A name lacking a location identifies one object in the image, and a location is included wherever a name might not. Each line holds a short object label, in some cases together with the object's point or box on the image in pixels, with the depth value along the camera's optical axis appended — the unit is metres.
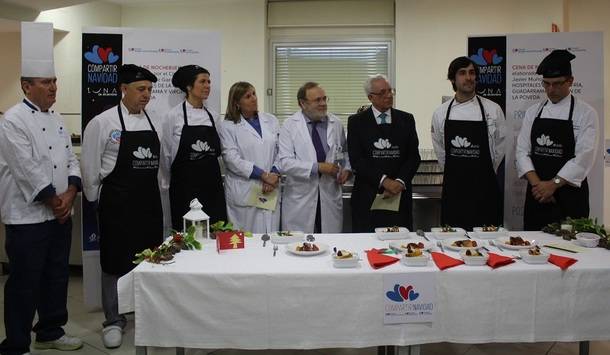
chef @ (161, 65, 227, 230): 3.23
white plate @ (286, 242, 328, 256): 2.23
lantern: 2.47
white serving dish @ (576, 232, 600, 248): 2.42
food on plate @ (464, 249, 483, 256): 2.13
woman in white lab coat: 3.32
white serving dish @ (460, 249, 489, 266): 2.09
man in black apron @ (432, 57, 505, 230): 3.26
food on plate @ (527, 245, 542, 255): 2.14
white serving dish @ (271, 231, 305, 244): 2.50
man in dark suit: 3.21
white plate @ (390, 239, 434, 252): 2.33
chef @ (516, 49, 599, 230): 3.08
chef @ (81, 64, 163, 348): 2.96
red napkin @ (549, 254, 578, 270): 2.06
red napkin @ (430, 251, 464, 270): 2.06
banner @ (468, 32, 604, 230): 3.83
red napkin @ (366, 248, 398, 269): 2.08
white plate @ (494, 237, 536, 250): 2.31
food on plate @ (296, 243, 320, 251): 2.29
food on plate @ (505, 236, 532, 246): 2.36
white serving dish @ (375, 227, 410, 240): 2.58
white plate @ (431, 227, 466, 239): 2.57
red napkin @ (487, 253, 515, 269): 2.07
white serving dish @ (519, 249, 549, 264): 2.11
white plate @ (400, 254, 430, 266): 2.07
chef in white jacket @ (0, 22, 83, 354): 2.72
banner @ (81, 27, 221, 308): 3.53
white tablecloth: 2.02
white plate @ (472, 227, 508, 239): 2.57
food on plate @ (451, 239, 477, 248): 2.32
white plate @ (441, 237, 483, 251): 2.30
